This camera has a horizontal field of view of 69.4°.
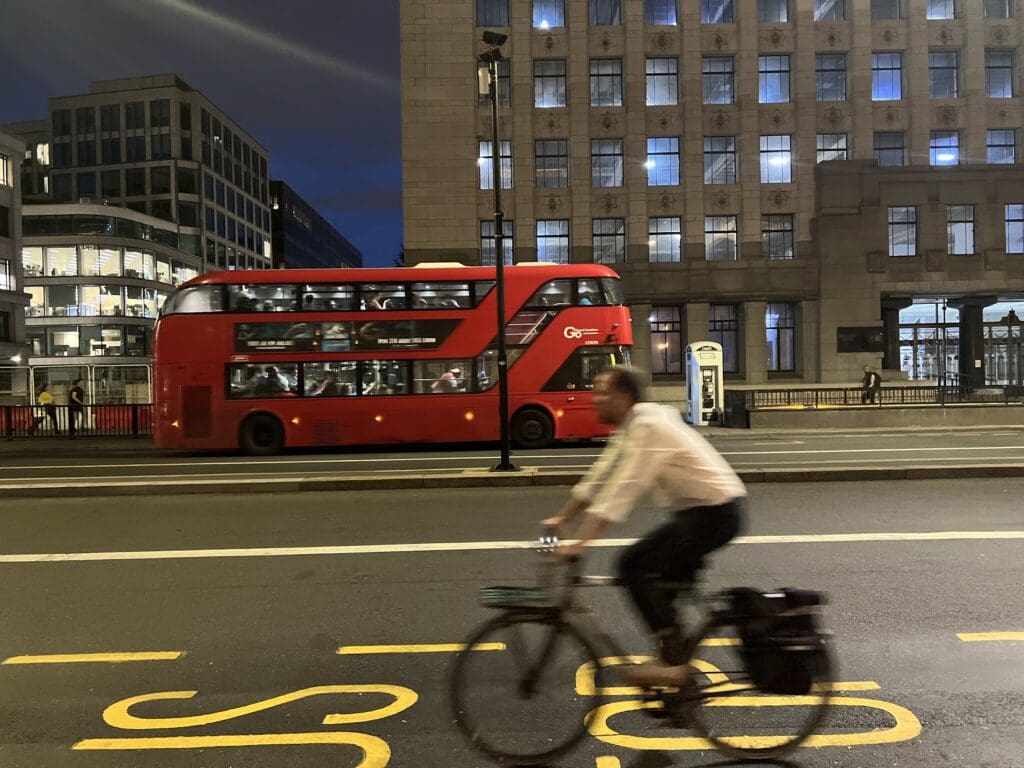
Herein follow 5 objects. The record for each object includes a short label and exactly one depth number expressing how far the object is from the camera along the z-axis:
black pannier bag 3.29
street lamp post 12.40
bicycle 3.34
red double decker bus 16.92
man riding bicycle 3.39
